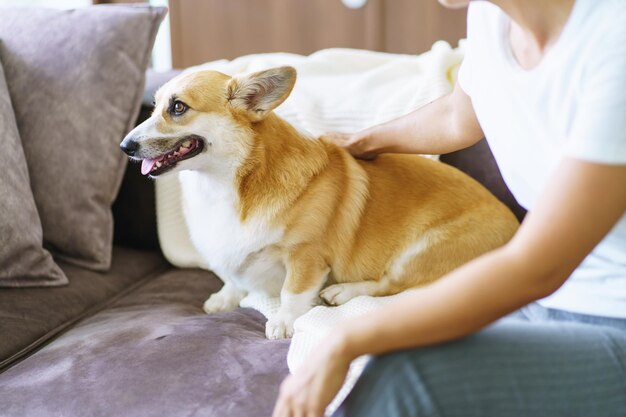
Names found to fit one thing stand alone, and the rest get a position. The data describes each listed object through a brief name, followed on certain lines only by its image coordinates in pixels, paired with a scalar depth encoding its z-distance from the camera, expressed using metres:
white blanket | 1.64
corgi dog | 1.33
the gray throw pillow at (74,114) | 1.59
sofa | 1.04
